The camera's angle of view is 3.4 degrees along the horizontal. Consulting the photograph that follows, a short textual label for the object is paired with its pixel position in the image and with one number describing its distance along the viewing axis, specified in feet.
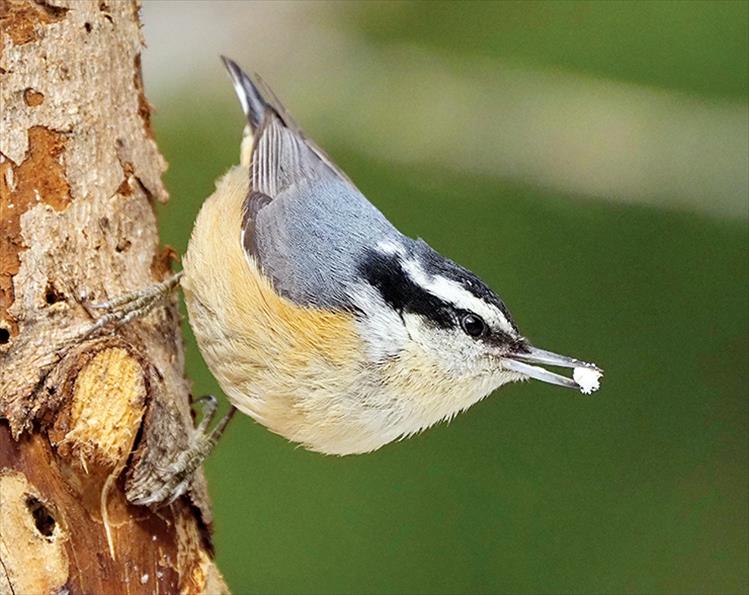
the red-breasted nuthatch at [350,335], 8.11
